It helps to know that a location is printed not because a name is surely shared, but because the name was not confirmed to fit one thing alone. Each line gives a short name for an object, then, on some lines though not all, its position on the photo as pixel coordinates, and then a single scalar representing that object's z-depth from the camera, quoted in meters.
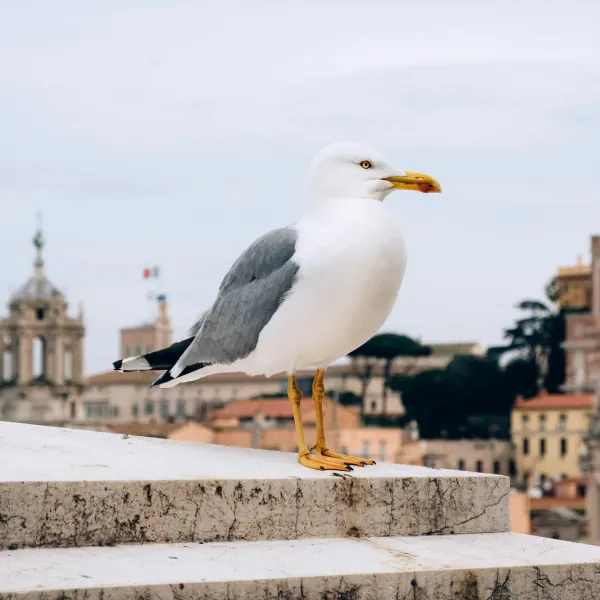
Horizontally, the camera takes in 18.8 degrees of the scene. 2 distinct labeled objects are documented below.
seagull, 6.23
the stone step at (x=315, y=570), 5.27
